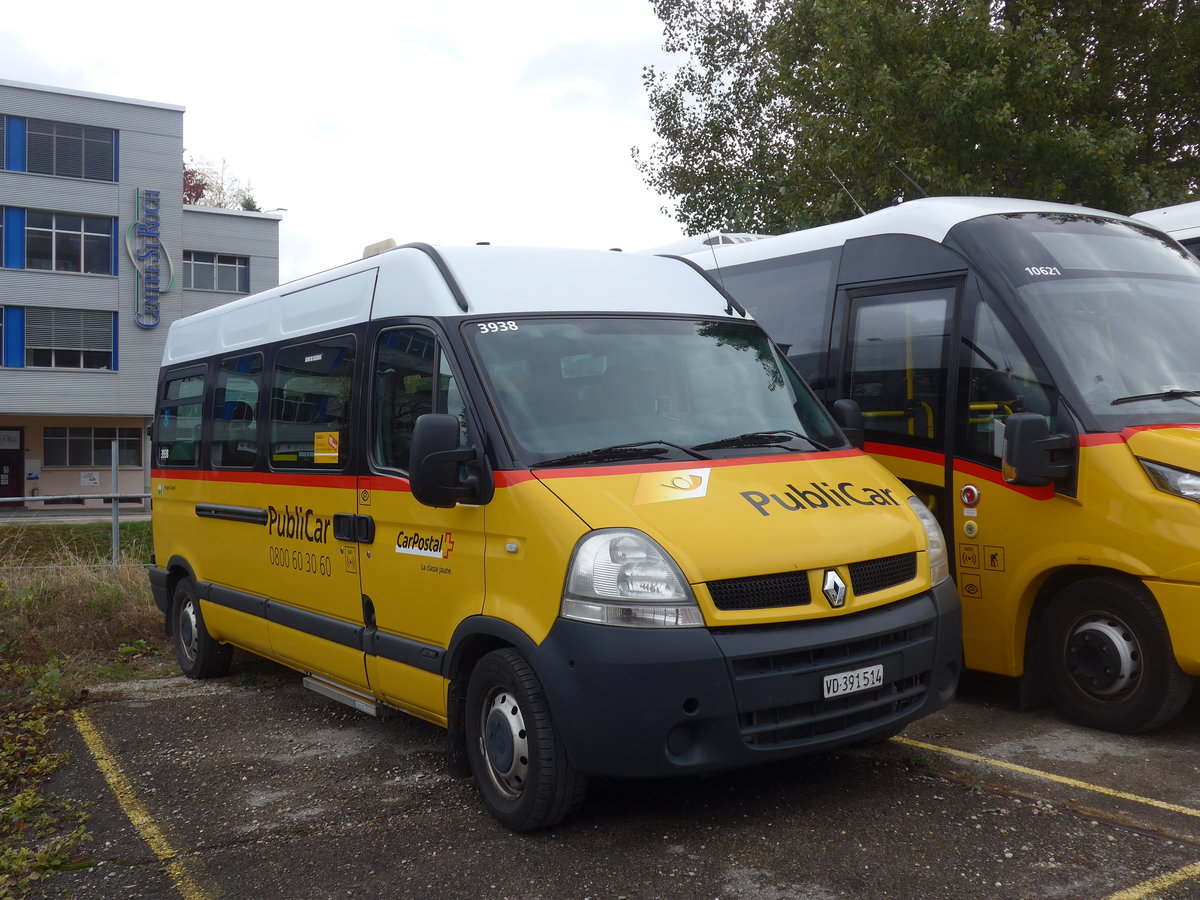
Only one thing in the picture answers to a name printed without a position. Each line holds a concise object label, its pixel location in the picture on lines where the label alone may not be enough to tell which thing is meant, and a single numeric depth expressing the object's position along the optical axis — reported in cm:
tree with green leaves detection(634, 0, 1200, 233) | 1448
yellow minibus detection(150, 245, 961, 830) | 433
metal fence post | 1212
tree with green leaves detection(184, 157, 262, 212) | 5822
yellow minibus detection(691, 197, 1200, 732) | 564
